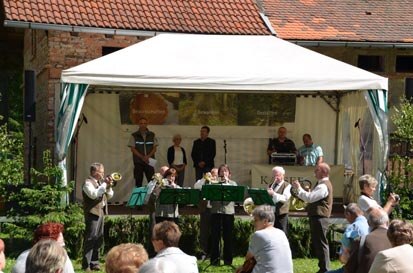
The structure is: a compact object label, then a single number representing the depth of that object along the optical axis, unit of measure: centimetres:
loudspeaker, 1461
